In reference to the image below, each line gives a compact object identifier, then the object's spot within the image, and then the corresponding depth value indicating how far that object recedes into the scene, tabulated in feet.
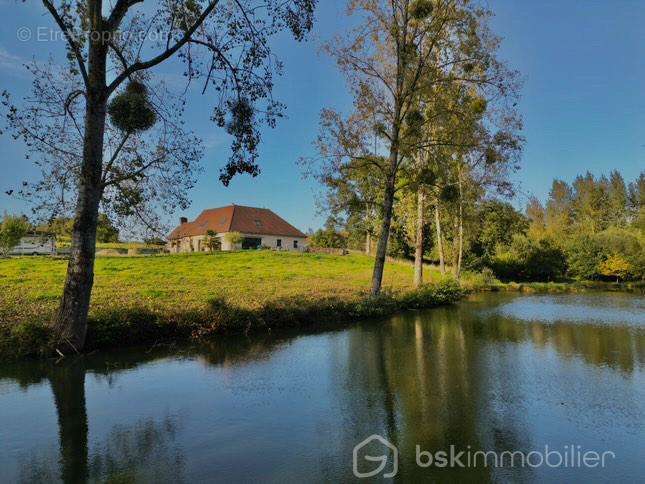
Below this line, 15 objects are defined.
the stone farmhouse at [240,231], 156.66
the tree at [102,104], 29.99
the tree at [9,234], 112.57
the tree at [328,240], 185.26
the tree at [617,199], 215.31
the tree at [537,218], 162.59
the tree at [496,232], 127.13
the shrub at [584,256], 130.52
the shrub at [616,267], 123.95
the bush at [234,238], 144.73
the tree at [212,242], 140.00
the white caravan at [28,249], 128.36
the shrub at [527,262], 128.67
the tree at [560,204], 220.64
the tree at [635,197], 218.38
